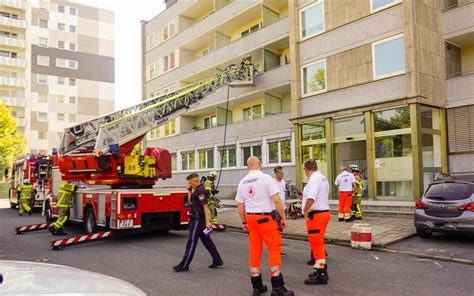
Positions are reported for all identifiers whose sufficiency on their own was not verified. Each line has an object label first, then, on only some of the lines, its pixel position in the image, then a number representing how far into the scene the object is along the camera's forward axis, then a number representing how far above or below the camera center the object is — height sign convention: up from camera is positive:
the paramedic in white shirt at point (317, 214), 6.47 -0.72
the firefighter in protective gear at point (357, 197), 13.67 -0.93
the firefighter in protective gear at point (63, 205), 12.67 -0.96
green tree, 43.88 +3.67
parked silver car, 9.45 -0.91
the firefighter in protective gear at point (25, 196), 20.22 -1.07
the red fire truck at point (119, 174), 11.12 -0.03
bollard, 9.47 -1.51
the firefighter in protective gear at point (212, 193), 13.38 -0.70
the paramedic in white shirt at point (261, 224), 5.75 -0.75
